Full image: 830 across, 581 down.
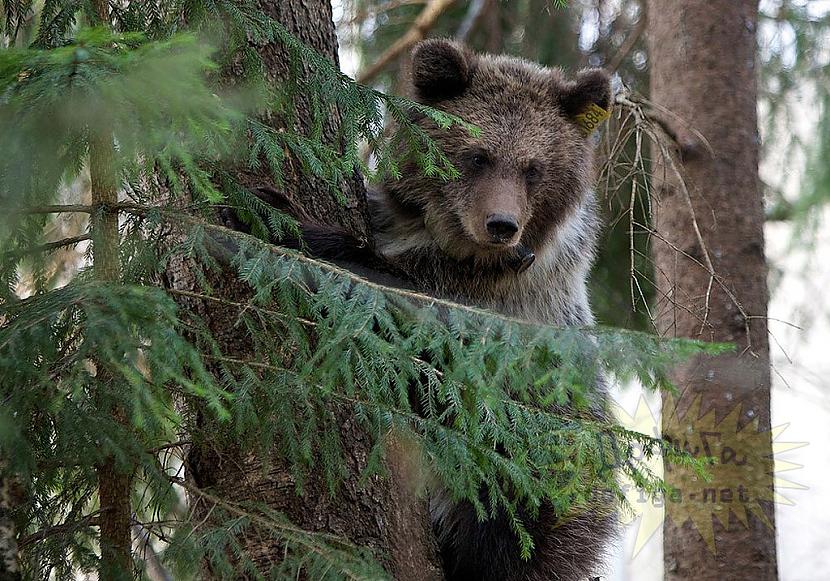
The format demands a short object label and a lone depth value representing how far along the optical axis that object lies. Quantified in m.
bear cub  8.66
